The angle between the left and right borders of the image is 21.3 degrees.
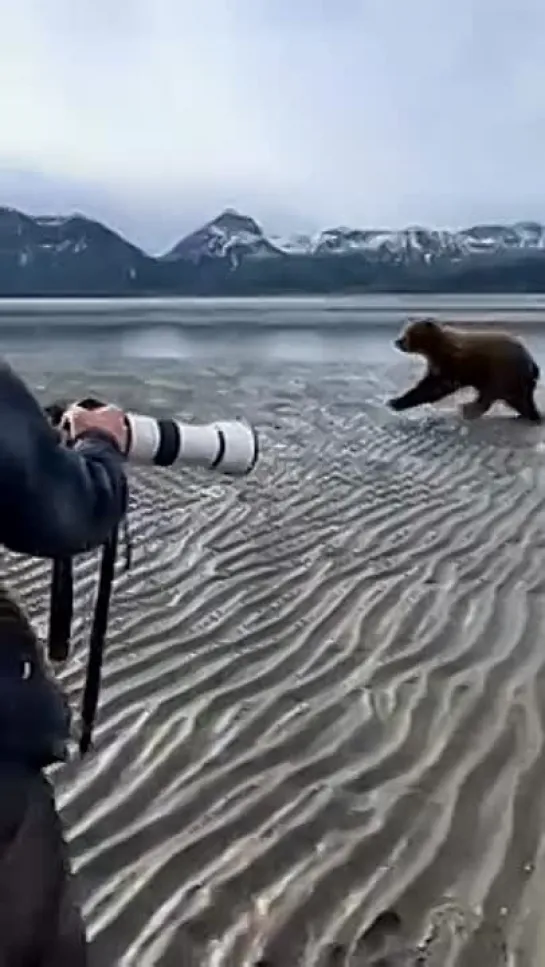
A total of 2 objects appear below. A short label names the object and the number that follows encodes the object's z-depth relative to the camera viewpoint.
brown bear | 11.00
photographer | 1.67
